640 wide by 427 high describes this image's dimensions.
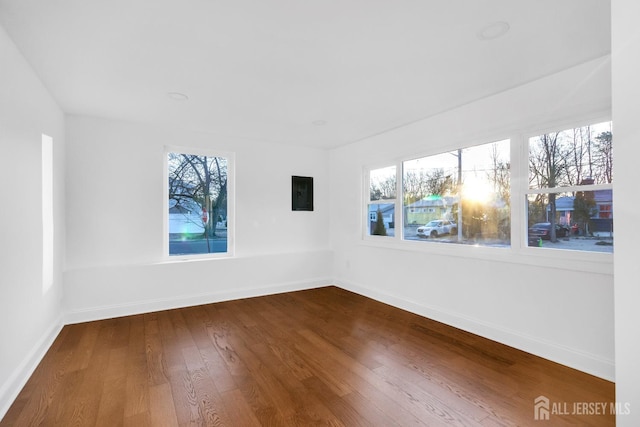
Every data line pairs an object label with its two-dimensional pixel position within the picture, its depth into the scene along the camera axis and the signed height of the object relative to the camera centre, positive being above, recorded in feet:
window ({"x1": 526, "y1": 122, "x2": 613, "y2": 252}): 7.95 +0.63
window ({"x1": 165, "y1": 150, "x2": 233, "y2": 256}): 14.12 +0.55
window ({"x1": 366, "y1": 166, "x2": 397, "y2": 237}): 14.53 +0.55
